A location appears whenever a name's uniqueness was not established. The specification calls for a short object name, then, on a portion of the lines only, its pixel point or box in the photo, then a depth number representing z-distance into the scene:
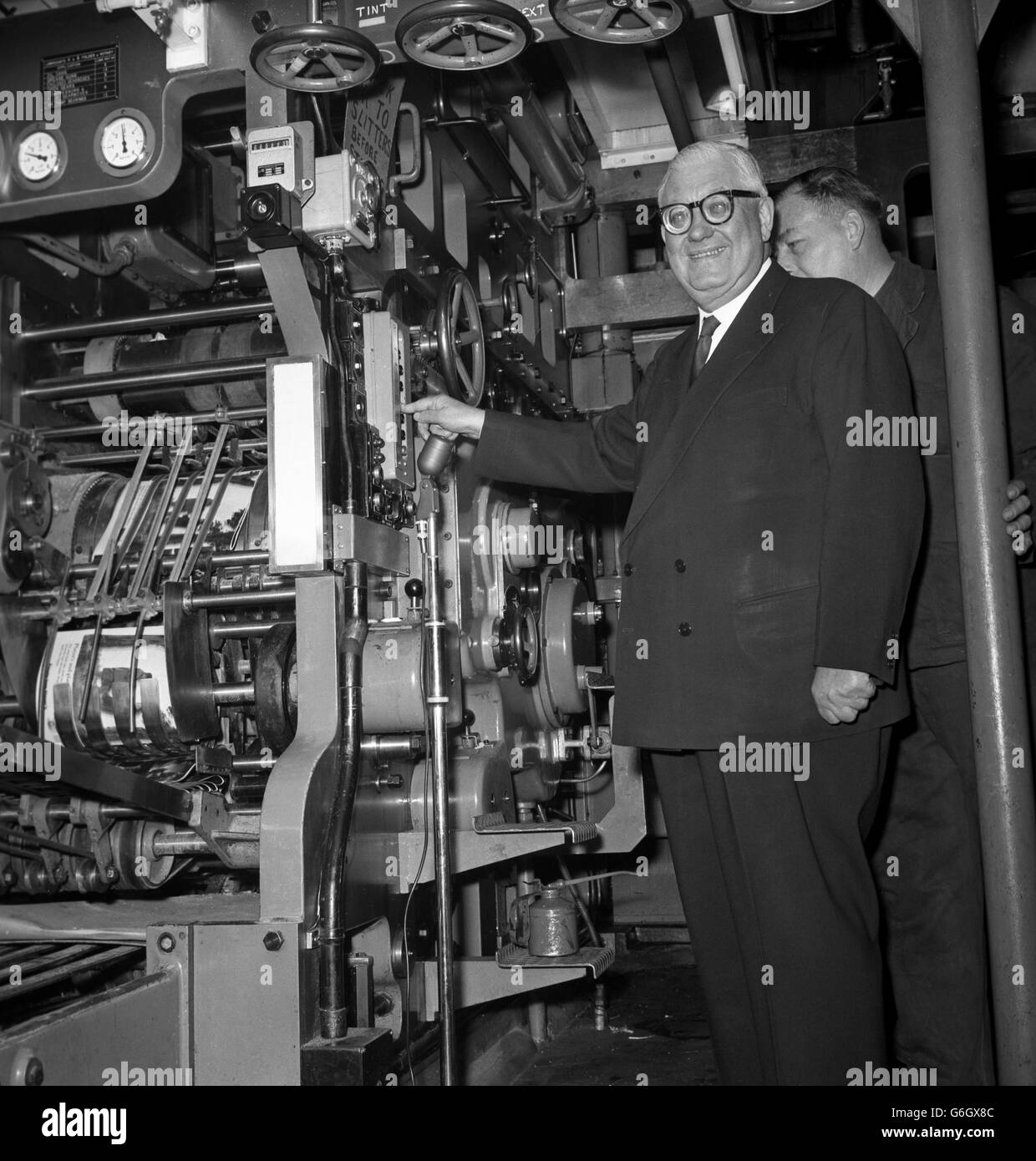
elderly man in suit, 2.12
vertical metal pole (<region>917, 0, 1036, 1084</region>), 2.16
